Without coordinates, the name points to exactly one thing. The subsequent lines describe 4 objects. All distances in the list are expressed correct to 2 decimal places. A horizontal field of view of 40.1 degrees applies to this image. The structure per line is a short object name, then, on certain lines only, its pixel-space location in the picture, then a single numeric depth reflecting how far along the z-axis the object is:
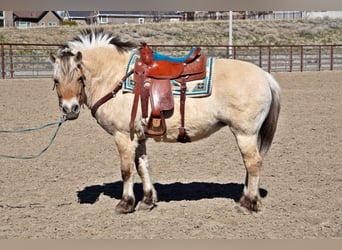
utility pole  20.82
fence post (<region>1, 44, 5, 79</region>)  17.68
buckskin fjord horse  3.91
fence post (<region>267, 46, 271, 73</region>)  20.19
